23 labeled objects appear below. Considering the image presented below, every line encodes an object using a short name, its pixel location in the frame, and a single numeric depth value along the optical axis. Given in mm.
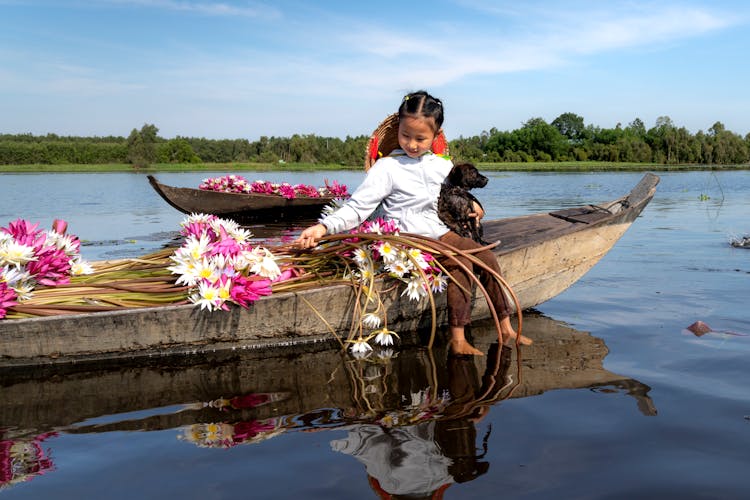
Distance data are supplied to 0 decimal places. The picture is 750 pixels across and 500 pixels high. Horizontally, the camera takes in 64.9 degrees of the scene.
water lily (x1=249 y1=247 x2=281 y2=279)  3729
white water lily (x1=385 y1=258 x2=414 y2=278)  3771
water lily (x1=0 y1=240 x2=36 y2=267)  3486
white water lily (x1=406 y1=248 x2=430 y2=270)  3723
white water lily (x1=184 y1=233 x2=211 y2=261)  3529
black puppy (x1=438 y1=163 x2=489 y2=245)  3920
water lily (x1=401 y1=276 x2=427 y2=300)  3818
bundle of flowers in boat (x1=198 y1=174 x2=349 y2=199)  12836
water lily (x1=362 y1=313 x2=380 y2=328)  3752
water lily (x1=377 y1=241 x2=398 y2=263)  3786
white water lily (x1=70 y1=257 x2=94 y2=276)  3967
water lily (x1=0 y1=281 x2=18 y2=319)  3331
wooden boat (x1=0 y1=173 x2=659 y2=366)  3393
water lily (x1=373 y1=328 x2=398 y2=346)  3714
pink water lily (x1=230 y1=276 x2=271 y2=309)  3512
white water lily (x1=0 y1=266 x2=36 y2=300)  3436
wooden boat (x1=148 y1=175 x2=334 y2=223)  11625
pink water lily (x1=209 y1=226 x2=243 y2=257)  3602
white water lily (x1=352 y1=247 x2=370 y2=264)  3811
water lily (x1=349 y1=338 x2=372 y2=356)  3726
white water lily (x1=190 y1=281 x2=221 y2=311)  3439
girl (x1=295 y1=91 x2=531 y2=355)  3783
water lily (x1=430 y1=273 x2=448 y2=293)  3880
